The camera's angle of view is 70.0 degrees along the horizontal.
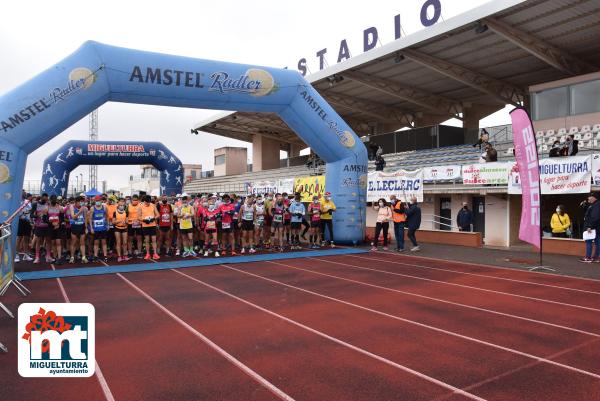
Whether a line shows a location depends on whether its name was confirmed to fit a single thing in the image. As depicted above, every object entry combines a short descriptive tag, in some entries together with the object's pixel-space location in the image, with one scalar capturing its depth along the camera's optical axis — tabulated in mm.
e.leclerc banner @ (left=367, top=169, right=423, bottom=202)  16828
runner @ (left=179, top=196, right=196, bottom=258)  11884
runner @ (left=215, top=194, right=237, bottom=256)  12258
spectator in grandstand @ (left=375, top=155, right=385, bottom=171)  20430
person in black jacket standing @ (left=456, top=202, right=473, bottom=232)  15331
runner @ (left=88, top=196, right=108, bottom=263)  10938
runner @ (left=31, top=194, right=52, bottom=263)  10445
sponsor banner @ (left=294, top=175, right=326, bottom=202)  18531
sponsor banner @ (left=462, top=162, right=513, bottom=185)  14234
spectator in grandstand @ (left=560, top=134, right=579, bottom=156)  13086
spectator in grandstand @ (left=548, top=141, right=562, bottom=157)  13269
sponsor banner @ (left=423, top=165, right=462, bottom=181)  15805
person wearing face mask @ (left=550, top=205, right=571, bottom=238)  12797
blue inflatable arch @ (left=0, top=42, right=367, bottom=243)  9273
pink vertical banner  9594
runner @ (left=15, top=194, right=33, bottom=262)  11542
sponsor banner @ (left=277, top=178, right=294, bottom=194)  22938
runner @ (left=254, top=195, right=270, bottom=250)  13227
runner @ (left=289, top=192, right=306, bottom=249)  13789
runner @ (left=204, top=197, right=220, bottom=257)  12164
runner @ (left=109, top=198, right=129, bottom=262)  11141
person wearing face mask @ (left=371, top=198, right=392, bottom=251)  13648
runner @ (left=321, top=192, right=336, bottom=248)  14027
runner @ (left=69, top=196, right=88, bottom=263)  10734
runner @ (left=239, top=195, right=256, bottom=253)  12703
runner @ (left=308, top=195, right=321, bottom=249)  14028
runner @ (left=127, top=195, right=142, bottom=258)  11305
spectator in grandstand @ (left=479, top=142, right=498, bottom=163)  15338
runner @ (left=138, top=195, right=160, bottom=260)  11258
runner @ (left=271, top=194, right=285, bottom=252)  13337
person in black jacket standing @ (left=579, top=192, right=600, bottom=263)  10695
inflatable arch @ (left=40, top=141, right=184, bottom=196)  22047
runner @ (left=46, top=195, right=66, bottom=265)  10430
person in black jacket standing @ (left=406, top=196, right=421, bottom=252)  13633
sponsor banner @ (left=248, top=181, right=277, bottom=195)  25520
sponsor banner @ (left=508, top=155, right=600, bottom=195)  12188
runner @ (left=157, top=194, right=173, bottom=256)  12016
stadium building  15164
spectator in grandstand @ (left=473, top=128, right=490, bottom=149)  18370
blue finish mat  9203
